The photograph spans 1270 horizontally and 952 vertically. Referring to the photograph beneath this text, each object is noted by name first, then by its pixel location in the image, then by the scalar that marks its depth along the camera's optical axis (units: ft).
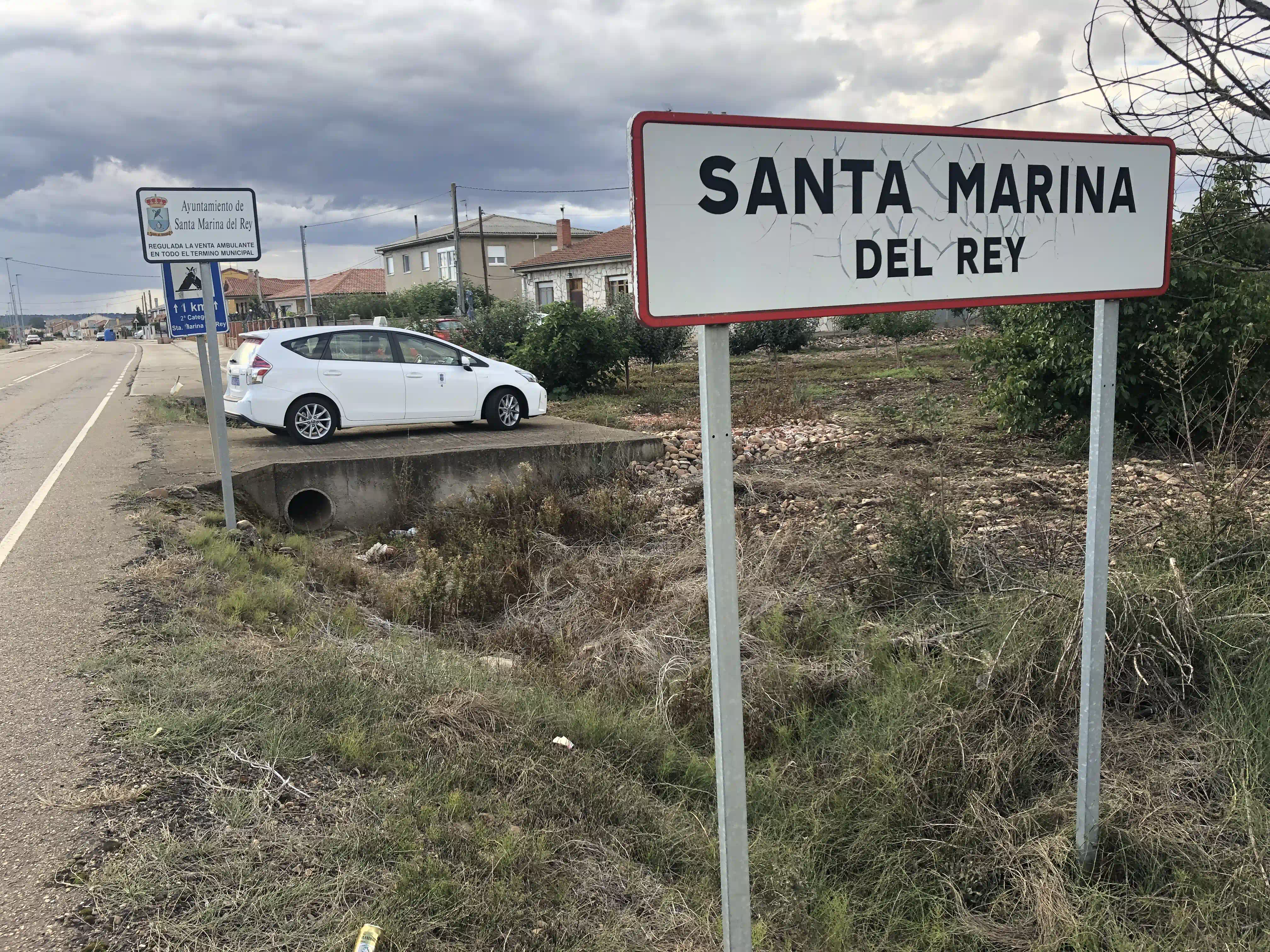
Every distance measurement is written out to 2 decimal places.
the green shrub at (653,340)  71.67
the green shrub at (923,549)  17.99
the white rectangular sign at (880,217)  6.77
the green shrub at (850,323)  102.73
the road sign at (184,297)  27.20
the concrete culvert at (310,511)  33.86
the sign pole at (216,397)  25.16
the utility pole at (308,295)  179.01
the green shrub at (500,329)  73.10
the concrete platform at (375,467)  33.04
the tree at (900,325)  76.02
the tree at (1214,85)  12.35
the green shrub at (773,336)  90.12
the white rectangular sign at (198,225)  24.73
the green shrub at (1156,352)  27.48
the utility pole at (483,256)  151.43
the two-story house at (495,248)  188.03
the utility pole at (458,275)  132.57
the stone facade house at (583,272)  123.85
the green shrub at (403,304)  153.17
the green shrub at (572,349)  61.57
